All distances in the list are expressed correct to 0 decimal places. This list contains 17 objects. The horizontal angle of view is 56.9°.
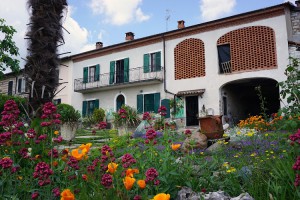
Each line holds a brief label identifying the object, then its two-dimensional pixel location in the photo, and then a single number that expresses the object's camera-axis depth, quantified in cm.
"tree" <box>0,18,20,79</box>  1027
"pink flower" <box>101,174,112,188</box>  174
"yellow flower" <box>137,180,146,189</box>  158
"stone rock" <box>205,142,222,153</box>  571
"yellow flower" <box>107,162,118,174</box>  188
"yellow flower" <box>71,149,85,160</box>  198
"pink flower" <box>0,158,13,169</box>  186
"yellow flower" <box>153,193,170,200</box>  136
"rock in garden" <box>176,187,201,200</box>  222
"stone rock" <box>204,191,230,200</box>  220
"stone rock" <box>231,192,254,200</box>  211
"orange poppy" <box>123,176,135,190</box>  157
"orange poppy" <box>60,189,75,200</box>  144
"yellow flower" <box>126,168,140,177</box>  178
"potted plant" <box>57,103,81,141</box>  983
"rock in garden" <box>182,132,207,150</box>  642
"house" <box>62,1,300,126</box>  1456
